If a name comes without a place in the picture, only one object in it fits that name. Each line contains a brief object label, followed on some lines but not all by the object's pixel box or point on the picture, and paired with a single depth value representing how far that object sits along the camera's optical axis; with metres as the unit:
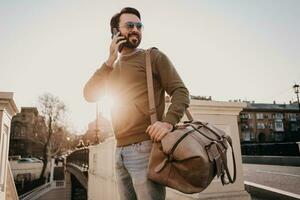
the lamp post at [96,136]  15.91
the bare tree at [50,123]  39.59
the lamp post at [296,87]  27.23
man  1.68
